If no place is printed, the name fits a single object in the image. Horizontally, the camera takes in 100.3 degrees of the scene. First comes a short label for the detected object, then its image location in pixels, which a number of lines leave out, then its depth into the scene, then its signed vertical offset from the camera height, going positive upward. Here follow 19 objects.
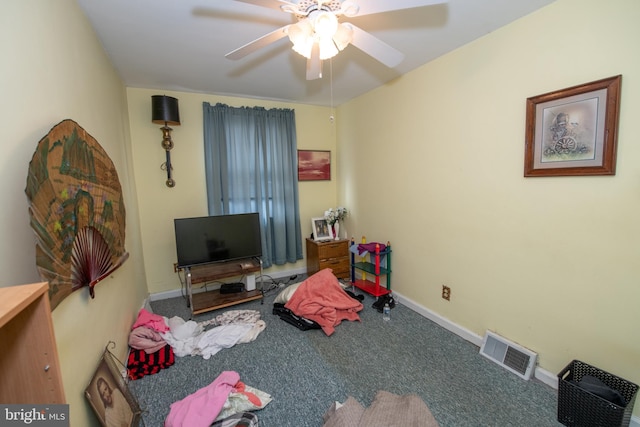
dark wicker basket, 1.41 -1.20
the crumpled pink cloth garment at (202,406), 1.52 -1.28
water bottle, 2.75 -1.31
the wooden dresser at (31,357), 0.62 -0.37
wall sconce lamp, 2.89 +0.89
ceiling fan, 1.29 +0.87
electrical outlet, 2.54 -1.00
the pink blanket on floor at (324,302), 2.69 -1.19
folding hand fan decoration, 0.96 -0.06
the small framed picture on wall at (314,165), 3.93 +0.38
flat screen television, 2.91 -0.52
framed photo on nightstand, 3.94 -0.57
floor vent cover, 1.91 -1.28
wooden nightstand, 3.63 -0.91
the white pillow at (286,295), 2.97 -1.16
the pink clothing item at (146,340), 2.15 -1.18
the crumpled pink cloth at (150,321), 2.33 -1.13
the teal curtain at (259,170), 3.38 +0.30
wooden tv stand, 2.88 -0.93
